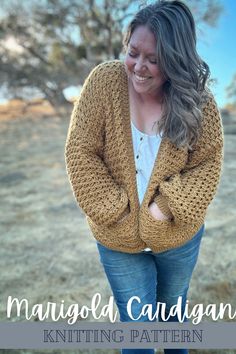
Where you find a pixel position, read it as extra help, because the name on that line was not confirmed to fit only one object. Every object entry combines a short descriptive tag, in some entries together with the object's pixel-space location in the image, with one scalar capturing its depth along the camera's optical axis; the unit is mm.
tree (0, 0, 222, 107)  10359
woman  1369
